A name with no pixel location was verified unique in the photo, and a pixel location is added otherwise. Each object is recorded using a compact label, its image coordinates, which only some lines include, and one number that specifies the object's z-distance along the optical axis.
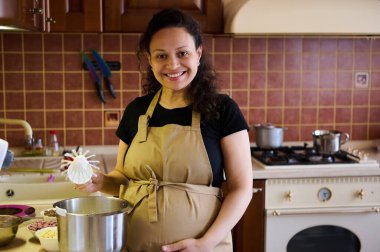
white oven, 2.24
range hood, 2.22
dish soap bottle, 2.55
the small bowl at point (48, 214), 1.44
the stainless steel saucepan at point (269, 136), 2.55
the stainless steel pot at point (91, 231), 1.14
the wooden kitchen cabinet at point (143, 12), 2.28
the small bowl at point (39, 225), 1.36
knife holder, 2.61
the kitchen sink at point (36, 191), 2.09
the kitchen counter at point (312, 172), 2.21
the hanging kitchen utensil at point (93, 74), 2.58
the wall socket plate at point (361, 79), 2.80
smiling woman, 1.36
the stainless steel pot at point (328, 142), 2.44
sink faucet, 2.27
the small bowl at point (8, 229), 1.28
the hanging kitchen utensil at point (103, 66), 2.58
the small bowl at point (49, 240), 1.26
